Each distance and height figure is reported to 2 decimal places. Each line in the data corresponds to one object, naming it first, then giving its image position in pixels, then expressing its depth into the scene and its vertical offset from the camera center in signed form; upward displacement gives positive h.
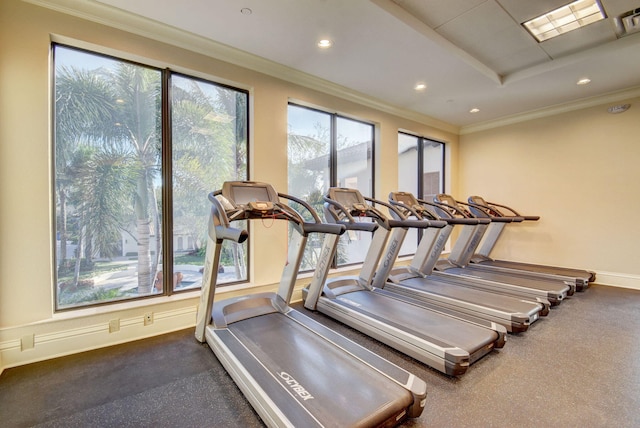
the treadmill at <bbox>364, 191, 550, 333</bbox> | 3.11 -1.10
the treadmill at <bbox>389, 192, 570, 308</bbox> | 3.91 -0.89
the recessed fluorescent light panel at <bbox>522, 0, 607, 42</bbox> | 3.06 +2.16
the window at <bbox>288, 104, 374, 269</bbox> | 4.47 +0.86
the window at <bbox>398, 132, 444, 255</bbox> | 6.19 +0.95
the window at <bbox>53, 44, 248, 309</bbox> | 2.82 +0.42
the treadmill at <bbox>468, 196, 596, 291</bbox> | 4.73 -1.05
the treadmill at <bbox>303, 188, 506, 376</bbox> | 2.37 -1.11
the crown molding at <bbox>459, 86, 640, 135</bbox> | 4.84 +1.93
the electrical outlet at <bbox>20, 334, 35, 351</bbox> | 2.46 -1.12
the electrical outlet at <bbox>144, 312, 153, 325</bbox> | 2.97 -1.11
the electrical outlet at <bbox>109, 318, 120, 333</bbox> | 2.79 -1.12
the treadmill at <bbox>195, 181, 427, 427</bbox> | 1.64 -1.11
